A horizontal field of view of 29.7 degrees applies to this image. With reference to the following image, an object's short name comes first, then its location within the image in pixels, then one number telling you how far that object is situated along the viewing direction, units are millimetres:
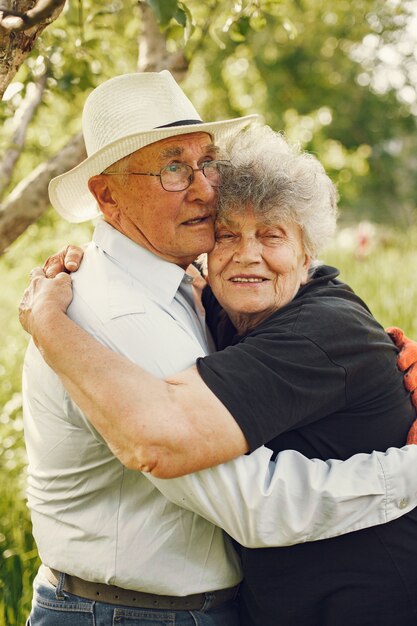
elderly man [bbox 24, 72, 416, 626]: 2150
